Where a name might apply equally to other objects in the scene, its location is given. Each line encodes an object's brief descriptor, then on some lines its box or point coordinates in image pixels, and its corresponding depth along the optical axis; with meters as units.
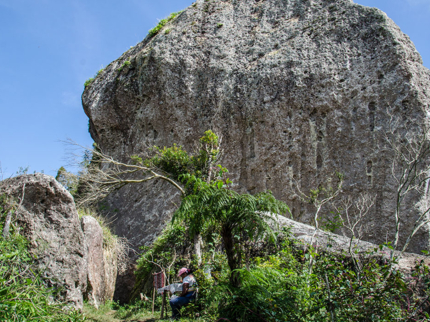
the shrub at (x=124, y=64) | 14.31
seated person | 5.60
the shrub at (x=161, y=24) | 14.86
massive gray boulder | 9.81
